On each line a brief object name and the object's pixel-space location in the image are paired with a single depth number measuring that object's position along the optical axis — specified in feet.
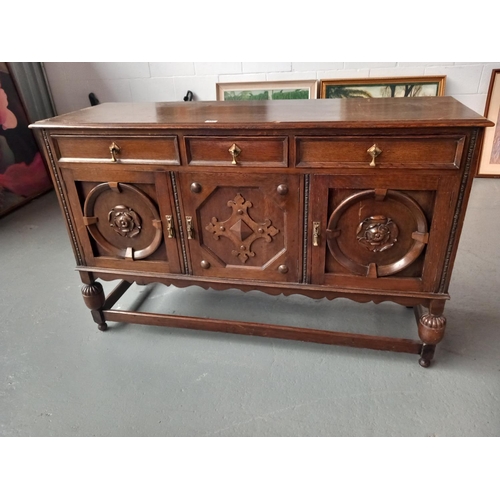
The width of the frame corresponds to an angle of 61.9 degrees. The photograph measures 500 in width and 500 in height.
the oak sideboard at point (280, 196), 4.88
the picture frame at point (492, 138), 11.13
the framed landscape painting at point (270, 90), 11.59
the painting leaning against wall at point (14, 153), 11.69
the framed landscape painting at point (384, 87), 11.16
